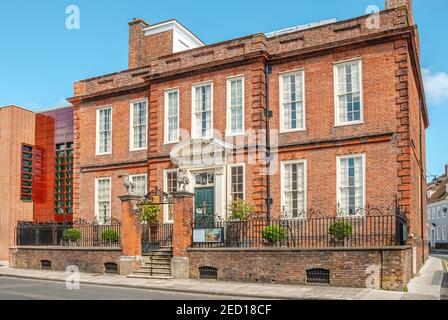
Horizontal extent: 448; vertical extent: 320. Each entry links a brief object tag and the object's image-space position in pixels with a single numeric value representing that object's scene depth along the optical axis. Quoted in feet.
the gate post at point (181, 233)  67.26
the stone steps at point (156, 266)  69.67
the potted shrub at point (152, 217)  80.23
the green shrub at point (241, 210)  72.02
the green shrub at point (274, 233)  65.36
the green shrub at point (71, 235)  84.79
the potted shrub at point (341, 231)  63.41
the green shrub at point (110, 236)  80.28
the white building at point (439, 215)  227.42
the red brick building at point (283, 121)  68.18
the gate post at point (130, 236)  72.64
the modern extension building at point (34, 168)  107.65
